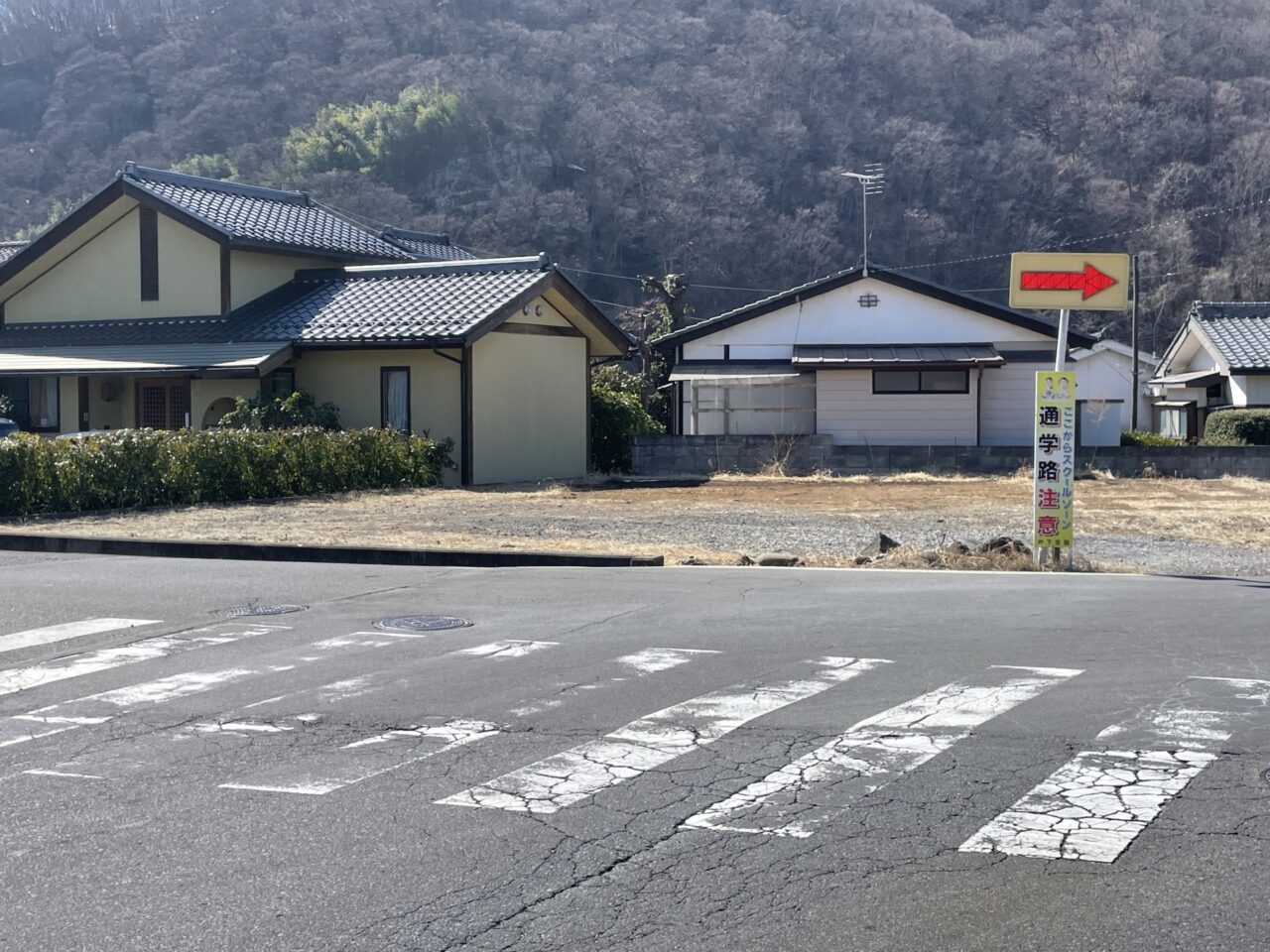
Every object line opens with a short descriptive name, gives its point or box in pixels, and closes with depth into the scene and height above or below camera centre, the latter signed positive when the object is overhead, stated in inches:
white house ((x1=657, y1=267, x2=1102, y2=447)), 1277.1 +73.7
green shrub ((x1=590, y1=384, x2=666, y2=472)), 1185.4 +10.8
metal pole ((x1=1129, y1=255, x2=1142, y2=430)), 1630.7 +77.3
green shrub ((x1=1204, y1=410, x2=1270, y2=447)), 1290.6 +13.1
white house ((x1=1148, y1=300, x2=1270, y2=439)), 1440.7 +88.5
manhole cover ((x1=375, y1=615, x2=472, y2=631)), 382.3 -50.6
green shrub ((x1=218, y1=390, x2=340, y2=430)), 961.5 +22.3
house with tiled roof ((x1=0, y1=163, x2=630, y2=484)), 1003.9 +90.8
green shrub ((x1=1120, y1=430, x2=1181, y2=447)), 1419.8 +2.3
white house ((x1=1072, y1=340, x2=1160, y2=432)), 2018.9 +101.2
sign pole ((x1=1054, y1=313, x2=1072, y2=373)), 502.1 +37.4
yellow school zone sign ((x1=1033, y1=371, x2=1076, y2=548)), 492.4 -5.9
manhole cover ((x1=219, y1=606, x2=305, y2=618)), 405.4 -49.7
